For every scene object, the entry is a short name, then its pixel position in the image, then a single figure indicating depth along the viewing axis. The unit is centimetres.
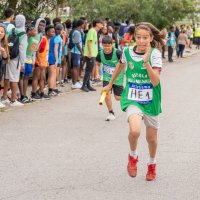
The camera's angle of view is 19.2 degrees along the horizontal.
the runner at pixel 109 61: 1019
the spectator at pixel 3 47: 1066
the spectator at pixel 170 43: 2619
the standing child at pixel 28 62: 1195
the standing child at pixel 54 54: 1309
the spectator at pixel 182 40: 2765
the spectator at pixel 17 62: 1118
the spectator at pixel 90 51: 1431
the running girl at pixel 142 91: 593
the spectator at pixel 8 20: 1143
